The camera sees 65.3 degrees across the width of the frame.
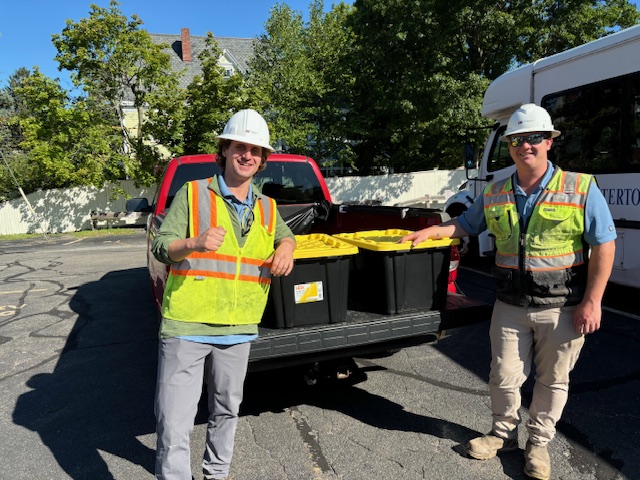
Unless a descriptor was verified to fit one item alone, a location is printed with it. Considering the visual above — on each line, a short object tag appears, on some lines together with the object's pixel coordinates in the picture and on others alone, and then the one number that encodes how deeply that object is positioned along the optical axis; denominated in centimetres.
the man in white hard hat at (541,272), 265
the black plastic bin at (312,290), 320
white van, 563
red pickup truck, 310
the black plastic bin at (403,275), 334
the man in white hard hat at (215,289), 227
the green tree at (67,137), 1892
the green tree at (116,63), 1897
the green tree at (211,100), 1973
